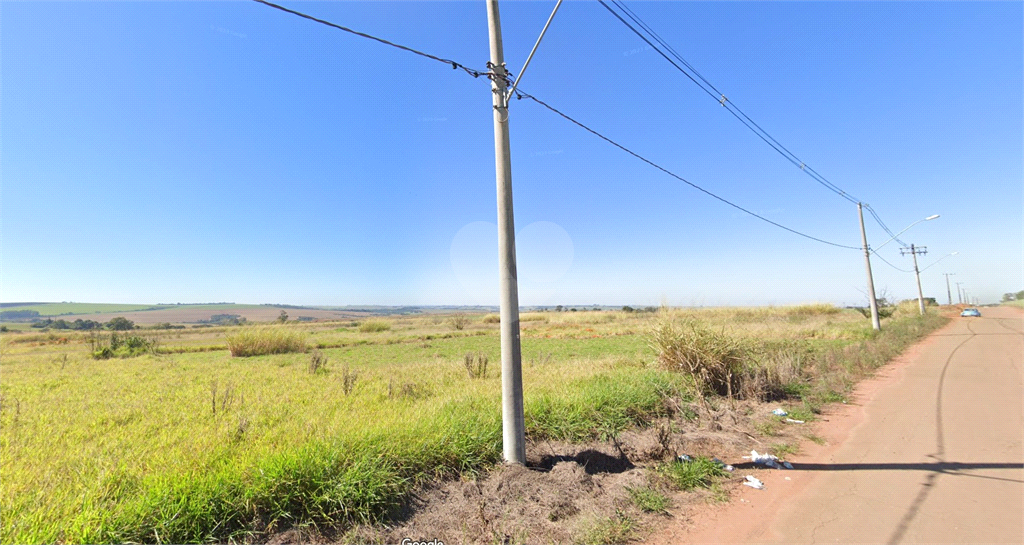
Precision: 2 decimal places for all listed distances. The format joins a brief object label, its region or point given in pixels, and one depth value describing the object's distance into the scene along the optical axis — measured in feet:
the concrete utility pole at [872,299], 62.95
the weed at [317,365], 43.40
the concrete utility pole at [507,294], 14.07
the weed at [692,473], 13.43
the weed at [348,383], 29.40
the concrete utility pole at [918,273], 122.95
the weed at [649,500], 11.87
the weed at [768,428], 18.97
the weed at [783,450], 16.42
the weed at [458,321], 170.38
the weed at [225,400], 23.22
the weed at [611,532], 10.21
